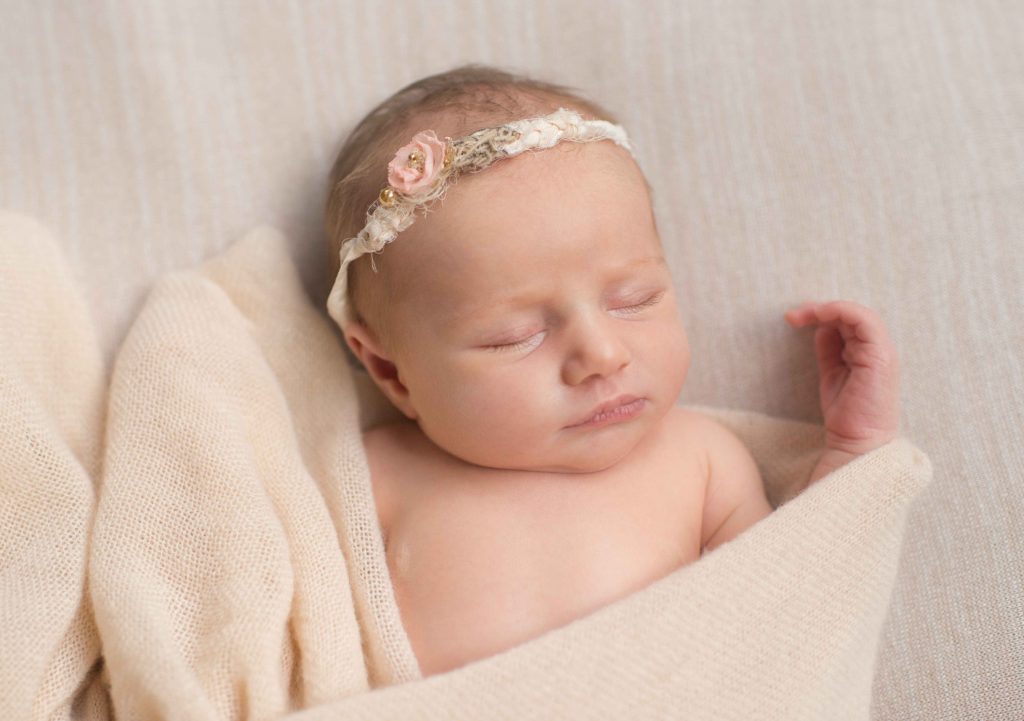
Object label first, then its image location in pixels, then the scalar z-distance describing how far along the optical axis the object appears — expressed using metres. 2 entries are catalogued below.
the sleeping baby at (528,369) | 0.57
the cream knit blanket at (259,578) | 0.54
